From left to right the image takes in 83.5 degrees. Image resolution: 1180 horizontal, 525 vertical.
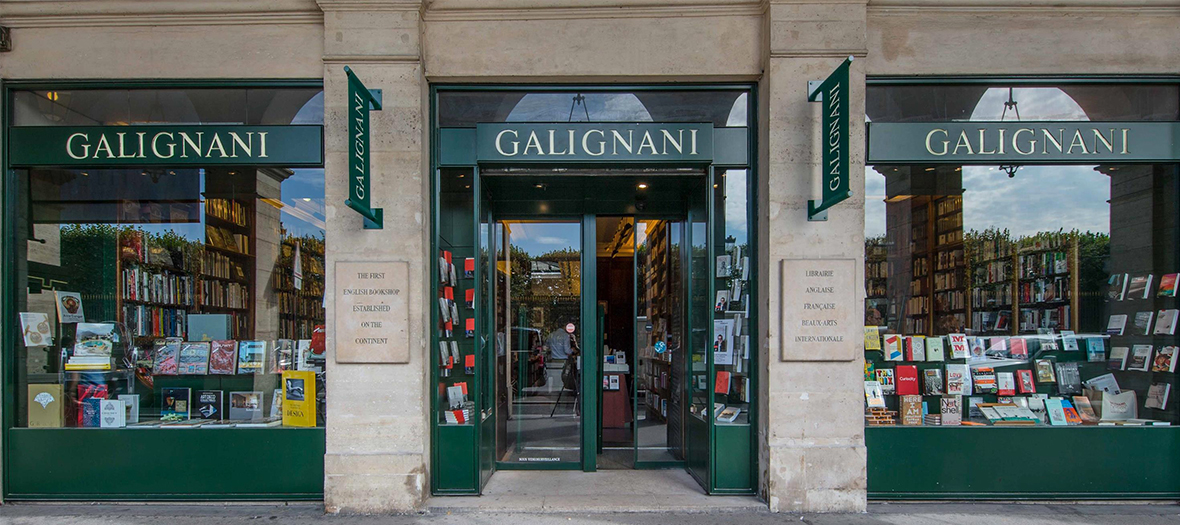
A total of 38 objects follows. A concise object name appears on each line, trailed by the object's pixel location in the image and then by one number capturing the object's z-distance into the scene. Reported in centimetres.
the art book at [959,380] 593
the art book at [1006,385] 595
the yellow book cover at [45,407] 577
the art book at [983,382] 595
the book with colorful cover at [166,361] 600
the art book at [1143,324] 591
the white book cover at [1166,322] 583
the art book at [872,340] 593
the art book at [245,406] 591
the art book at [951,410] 584
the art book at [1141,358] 590
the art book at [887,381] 591
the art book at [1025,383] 594
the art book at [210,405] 592
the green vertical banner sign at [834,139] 492
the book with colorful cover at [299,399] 581
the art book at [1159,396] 582
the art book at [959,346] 597
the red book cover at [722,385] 595
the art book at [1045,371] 594
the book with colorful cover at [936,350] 596
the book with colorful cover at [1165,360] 583
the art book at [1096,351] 592
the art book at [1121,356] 591
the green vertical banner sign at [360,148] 495
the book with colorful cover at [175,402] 591
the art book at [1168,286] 584
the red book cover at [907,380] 591
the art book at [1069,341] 596
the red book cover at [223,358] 601
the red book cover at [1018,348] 598
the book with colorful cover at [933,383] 592
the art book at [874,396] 583
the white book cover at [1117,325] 592
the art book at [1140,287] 591
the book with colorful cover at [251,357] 602
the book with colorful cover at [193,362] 601
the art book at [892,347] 596
